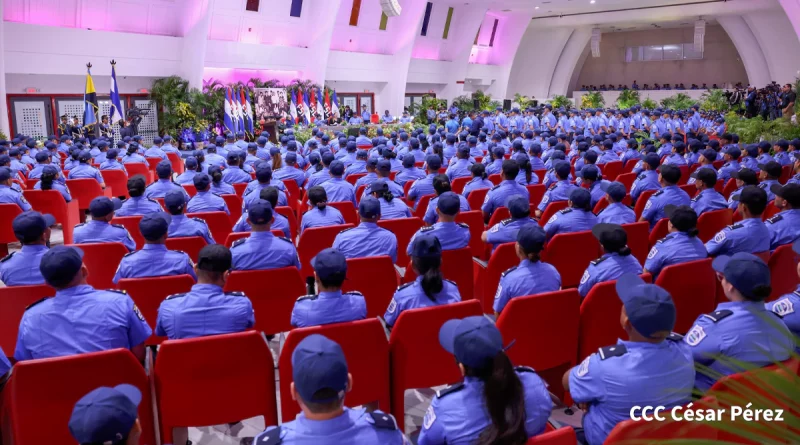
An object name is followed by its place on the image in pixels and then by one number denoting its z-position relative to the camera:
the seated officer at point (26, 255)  3.96
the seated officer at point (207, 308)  3.10
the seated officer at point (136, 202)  6.02
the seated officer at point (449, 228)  4.79
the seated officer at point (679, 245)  4.09
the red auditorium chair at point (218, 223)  5.90
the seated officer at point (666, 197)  5.92
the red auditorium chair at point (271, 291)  3.80
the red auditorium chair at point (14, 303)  3.57
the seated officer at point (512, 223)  4.82
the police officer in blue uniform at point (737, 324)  2.65
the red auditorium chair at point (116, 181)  9.35
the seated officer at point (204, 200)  6.43
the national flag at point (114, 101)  16.17
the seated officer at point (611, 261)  3.75
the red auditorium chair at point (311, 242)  5.17
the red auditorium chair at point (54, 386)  2.43
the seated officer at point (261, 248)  4.22
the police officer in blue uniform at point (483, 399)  1.97
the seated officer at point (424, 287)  3.33
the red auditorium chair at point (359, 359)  2.75
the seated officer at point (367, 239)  4.67
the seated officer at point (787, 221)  4.76
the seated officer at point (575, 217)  5.07
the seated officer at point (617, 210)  5.41
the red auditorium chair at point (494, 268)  4.50
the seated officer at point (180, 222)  5.14
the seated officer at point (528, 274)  3.60
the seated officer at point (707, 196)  5.93
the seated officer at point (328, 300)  3.14
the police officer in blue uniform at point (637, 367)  2.29
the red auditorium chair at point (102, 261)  4.55
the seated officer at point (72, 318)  2.92
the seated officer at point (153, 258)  4.00
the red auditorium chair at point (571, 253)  4.72
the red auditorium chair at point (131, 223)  5.82
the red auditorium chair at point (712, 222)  5.45
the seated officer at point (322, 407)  1.80
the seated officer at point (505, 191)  6.40
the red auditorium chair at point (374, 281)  4.02
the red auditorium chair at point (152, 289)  3.65
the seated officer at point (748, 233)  4.38
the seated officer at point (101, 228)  4.90
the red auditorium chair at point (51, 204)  7.24
